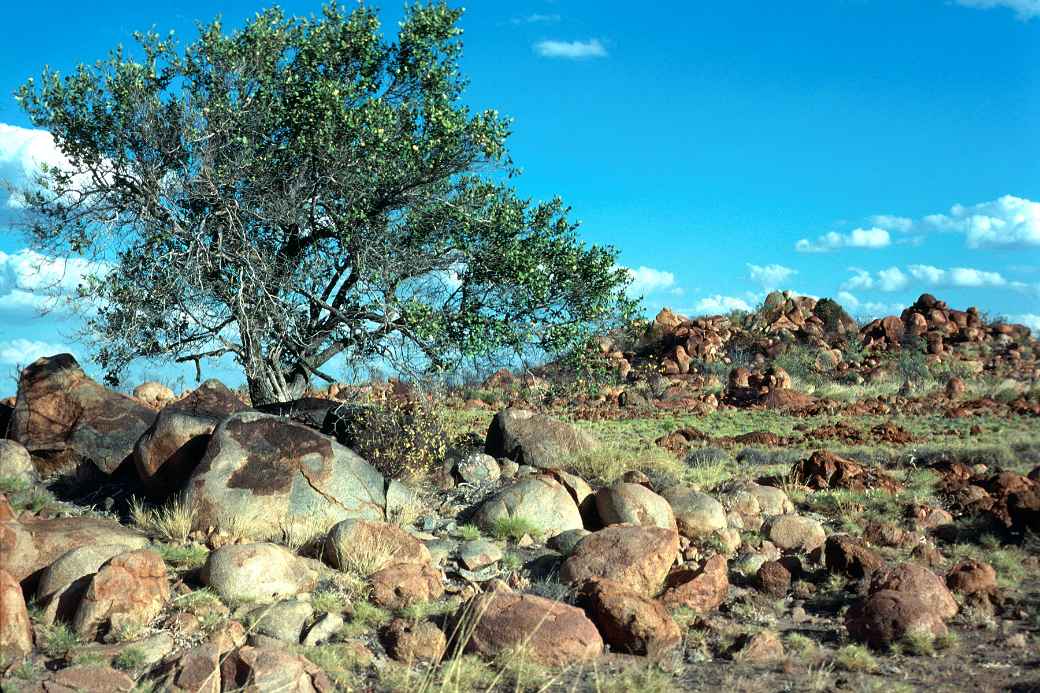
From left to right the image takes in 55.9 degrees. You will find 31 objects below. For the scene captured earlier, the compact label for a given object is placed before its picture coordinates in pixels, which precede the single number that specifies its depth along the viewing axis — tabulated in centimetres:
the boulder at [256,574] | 810
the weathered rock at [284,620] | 739
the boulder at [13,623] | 691
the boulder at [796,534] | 1075
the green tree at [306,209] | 1338
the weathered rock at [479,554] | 948
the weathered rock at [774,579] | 918
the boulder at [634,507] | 1073
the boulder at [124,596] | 736
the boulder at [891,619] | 778
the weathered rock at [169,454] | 1150
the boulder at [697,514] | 1095
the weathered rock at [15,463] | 1217
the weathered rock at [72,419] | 1320
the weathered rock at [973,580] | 890
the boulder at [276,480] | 1020
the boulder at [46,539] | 830
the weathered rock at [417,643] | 718
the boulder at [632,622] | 741
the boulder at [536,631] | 709
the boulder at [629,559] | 870
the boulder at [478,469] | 1302
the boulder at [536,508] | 1067
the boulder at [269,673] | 616
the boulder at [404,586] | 820
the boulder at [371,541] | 900
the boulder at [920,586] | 820
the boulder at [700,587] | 855
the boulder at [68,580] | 765
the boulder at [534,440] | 1426
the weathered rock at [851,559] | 944
